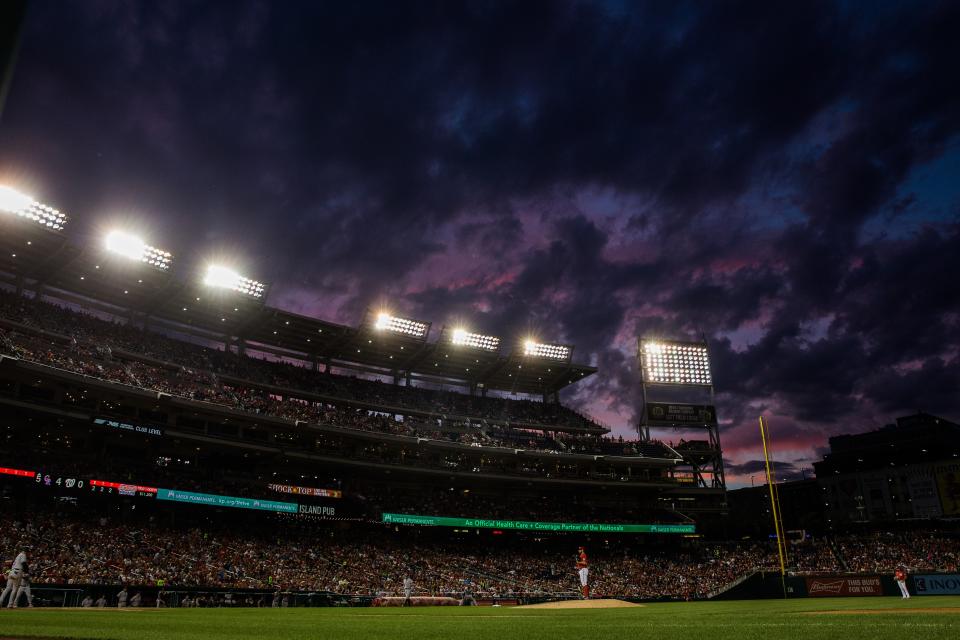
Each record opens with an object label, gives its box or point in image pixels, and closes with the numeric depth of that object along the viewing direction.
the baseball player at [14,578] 18.08
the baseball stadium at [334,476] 31.34
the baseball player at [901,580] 30.98
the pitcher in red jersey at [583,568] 23.12
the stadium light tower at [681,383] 63.53
